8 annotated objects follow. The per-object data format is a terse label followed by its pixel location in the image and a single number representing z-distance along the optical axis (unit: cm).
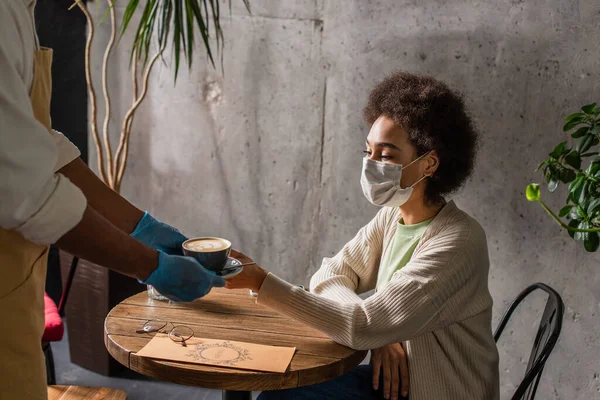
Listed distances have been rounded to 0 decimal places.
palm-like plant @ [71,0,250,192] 250
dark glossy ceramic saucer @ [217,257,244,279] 174
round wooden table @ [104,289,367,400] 156
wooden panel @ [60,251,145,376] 298
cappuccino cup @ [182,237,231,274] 169
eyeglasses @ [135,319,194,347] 173
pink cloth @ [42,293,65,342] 238
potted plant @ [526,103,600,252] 188
